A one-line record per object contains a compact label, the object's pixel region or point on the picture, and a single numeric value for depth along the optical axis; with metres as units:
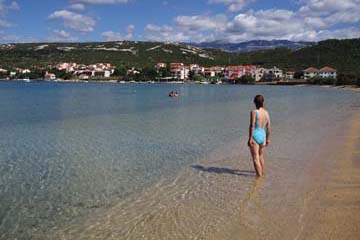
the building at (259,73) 185.43
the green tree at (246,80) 180.88
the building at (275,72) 184.43
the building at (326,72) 165.38
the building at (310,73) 171.62
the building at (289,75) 180.25
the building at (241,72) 191.62
